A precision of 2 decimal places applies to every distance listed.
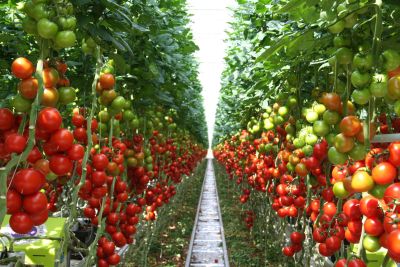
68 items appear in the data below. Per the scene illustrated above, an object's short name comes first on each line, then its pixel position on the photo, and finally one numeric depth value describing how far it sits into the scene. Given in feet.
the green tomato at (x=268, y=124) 12.60
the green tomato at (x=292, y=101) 10.38
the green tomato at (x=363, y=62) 4.87
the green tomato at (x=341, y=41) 5.52
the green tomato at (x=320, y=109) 7.79
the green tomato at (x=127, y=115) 10.55
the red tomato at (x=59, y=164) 4.78
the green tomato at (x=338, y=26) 5.15
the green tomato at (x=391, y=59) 4.69
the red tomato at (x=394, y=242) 3.66
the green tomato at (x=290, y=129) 10.68
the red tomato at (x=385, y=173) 4.21
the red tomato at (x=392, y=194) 3.85
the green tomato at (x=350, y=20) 5.16
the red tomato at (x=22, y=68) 4.57
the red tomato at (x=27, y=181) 4.38
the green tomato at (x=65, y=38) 4.72
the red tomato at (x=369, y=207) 4.28
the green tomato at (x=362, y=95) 4.89
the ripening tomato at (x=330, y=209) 6.81
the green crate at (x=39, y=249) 8.13
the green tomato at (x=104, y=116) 9.08
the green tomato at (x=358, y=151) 5.12
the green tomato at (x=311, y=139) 8.46
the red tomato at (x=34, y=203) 4.47
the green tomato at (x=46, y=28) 4.63
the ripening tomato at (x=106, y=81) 7.72
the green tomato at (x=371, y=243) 4.42
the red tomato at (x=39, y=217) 4.56
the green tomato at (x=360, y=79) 4.89
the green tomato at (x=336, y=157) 5.22
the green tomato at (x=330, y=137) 5.92
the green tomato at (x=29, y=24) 4.87
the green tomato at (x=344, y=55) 5.44
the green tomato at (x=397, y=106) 4.32
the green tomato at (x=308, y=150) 8.44
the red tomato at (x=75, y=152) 4.96
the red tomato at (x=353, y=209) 4.96
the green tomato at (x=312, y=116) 7.71
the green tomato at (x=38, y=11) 4.70
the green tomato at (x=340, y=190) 5.46
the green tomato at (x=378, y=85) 4.71
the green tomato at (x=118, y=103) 8.15
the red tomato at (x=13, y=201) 4.42
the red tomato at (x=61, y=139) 4.71
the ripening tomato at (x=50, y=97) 4.74
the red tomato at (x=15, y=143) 4.34
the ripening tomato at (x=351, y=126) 4.88
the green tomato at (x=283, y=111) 10.75
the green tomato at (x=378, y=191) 4.45
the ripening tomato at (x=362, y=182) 4.47
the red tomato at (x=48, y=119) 4.53
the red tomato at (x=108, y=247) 9.25
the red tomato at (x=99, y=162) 8.18
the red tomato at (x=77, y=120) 7.29
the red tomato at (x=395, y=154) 4.13
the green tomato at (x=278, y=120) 11.05
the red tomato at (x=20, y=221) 4.48
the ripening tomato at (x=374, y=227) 4.25
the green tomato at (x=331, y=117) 5.69
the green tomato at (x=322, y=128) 5.90
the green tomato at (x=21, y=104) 4.63
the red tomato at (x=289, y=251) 10.52
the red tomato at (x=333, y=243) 6.81
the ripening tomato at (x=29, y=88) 4.58
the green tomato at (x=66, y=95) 5.22
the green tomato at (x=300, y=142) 8.97
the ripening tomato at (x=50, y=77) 4.76
